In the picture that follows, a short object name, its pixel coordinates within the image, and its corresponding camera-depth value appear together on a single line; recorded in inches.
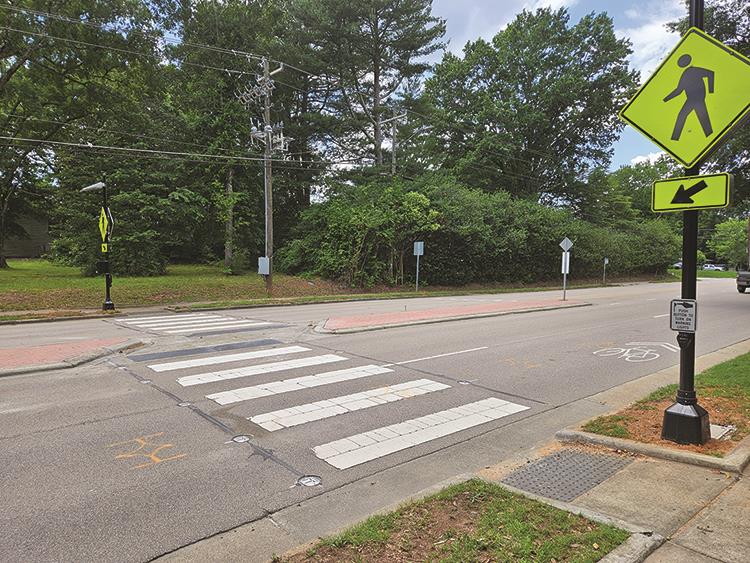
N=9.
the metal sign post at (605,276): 1579.8
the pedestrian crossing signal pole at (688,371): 180.4
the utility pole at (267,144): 869.8
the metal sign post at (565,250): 960.3
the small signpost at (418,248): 1044.7
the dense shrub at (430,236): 1126.4
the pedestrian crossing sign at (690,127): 170.7
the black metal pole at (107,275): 675.6
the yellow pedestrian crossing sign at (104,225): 672.4
